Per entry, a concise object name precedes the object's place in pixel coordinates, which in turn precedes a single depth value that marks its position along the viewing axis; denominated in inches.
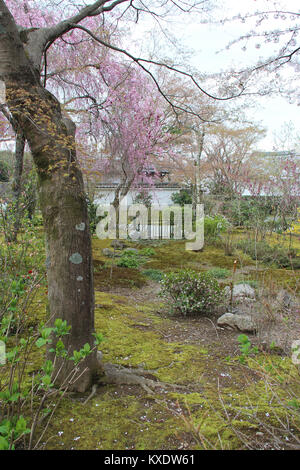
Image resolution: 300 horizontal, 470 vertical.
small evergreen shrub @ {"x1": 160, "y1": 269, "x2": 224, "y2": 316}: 160.7
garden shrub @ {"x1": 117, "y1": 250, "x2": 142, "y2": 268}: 275.9
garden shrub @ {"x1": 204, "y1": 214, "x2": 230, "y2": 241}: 392.2
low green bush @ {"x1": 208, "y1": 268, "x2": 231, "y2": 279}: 249.3
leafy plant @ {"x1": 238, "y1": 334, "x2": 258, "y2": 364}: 57.4
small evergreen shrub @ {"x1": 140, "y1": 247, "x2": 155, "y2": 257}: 324.5
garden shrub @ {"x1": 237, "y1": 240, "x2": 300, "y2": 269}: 296.0
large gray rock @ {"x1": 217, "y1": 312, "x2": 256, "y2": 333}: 139.5
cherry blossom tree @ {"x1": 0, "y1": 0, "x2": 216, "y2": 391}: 79.7
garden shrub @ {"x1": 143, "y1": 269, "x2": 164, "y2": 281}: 242.8
